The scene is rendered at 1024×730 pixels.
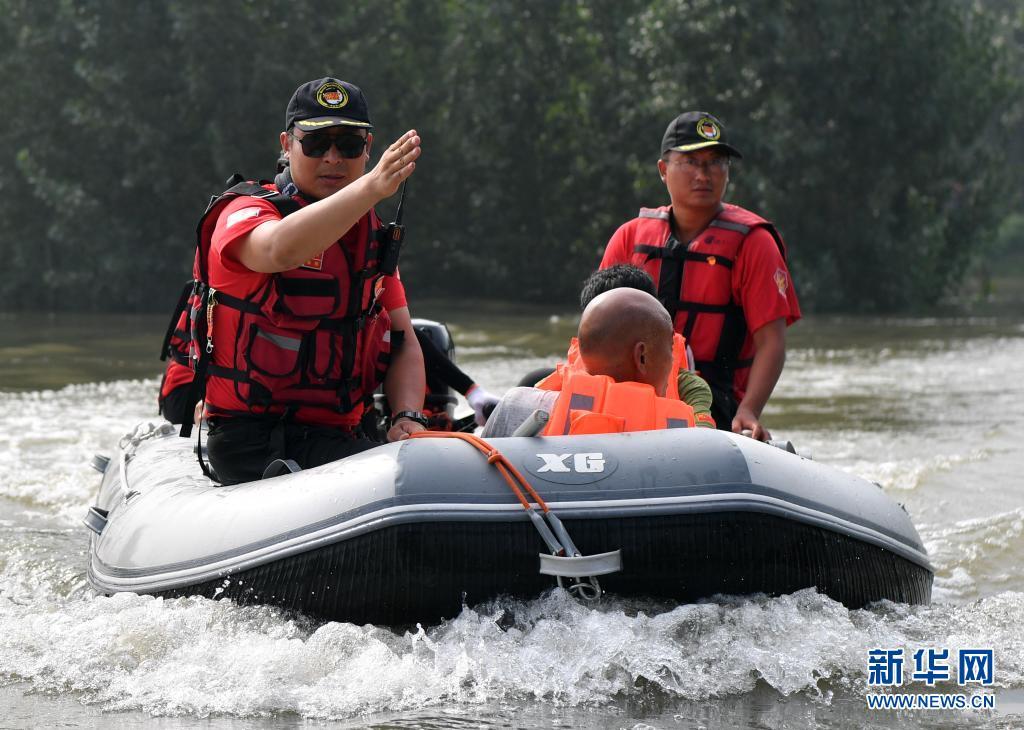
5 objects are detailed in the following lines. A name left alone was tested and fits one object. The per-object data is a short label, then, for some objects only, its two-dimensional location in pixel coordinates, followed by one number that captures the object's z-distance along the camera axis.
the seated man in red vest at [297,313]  7.32
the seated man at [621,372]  6.91
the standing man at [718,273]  9.27
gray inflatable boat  6.55
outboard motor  10.06
